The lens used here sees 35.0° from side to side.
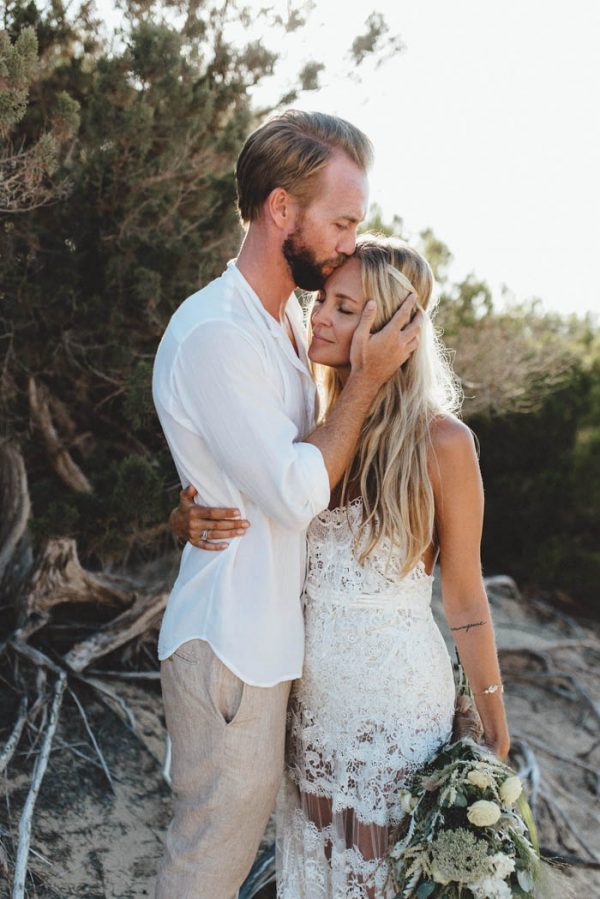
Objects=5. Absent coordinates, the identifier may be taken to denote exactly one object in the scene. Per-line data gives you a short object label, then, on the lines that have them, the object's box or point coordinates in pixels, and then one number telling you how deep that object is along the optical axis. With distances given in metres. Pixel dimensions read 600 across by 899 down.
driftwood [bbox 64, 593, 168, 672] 4.49
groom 2.27
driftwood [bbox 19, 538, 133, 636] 4.34
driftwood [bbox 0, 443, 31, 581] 4.75
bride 2.49
